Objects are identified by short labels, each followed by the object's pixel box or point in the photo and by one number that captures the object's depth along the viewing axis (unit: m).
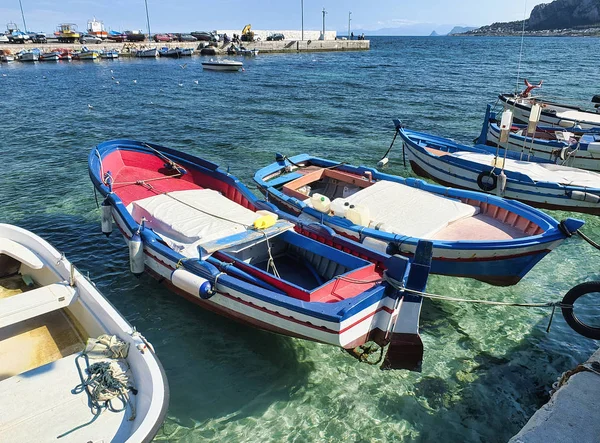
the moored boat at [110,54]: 85.81
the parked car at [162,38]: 110.51
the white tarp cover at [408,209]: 10.70
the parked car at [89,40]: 100.88
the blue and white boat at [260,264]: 7.77
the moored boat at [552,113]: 21.92
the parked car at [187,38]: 112.00
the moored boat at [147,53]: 88.12
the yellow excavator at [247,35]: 106.81
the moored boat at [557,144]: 17.39
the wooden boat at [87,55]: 82.88
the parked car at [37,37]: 99.94
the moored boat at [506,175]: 13.96
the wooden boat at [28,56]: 77.69
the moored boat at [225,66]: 63.69
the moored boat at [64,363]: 5.59
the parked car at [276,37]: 115.82
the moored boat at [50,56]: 79.56
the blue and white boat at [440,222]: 9.96
